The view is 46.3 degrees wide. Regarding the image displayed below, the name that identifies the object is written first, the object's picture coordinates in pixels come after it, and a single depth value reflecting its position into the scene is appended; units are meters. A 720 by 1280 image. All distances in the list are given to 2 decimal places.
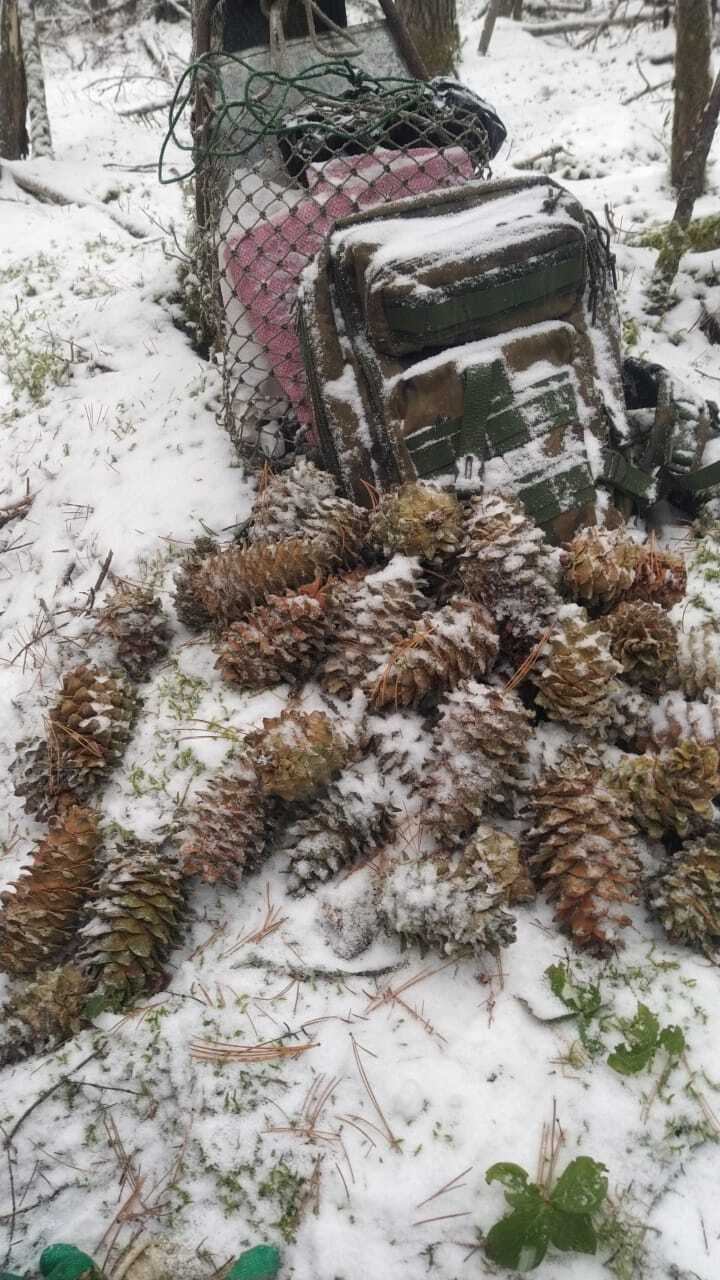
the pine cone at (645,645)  0.76
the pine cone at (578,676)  0.72
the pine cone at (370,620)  0.78
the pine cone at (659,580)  0.81
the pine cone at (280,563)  0.86
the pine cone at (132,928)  0.65
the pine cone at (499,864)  0.64
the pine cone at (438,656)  0.73
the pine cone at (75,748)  0.79
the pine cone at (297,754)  0.71
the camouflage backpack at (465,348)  0.84
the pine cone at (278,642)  0.81
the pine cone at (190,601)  0.91
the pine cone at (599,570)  0.80
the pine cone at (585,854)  0.63
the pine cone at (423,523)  0.81
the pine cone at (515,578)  0.77
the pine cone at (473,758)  0.68
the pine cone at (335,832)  0.69
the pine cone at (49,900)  0.67
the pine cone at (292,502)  0.90
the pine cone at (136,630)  0.90
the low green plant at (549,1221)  0.51
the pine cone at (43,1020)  0.63
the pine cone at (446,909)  0.61
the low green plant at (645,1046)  0.57
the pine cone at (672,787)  0.67
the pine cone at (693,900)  0.63
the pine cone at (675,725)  0.71
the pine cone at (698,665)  0.76
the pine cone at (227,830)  0.69
